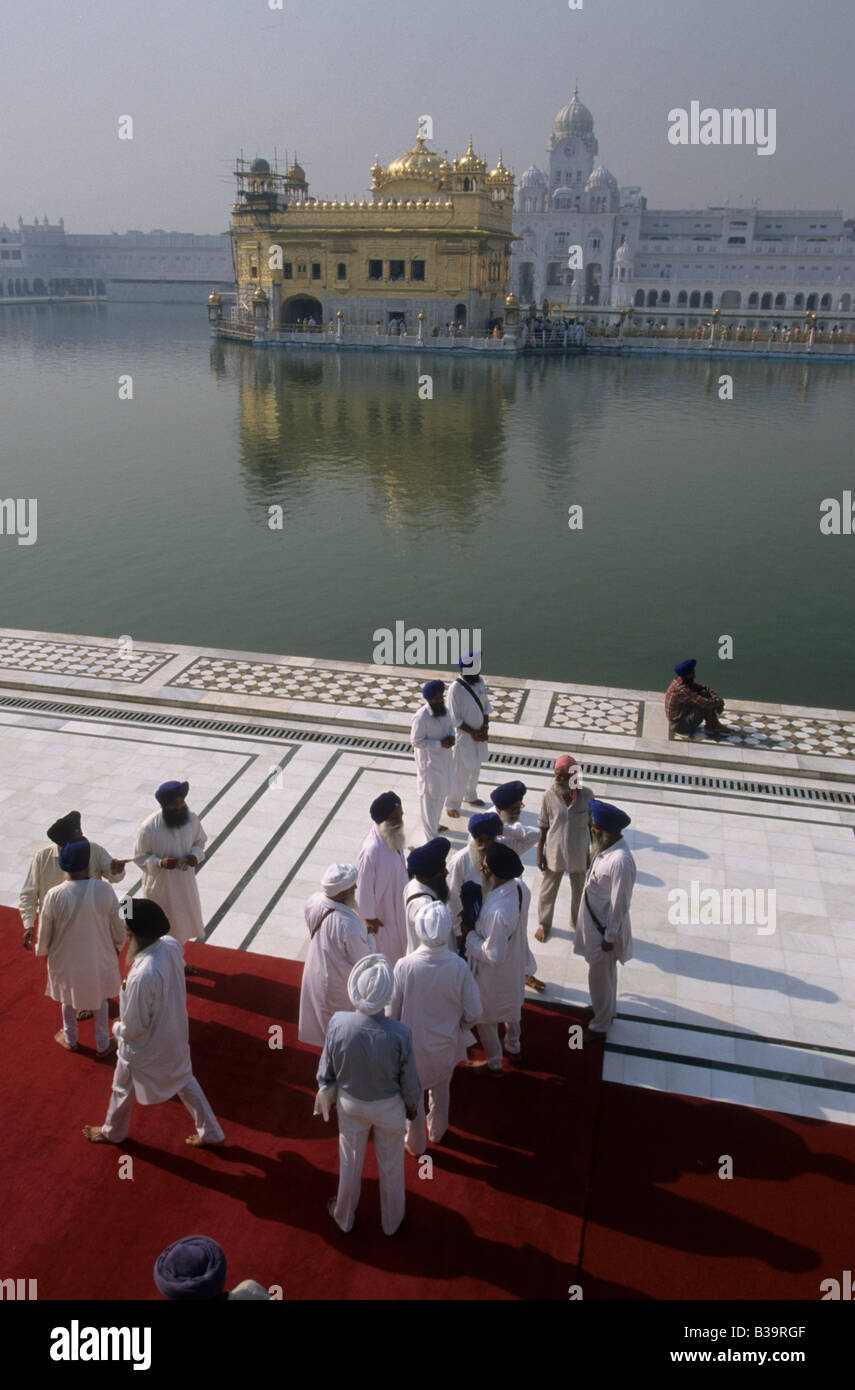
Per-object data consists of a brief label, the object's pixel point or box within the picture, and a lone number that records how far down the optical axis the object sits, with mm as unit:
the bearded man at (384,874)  4406
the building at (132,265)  95000
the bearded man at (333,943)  3908
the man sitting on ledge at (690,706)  7383
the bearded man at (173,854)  4504
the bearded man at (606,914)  4234
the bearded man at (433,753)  5805
